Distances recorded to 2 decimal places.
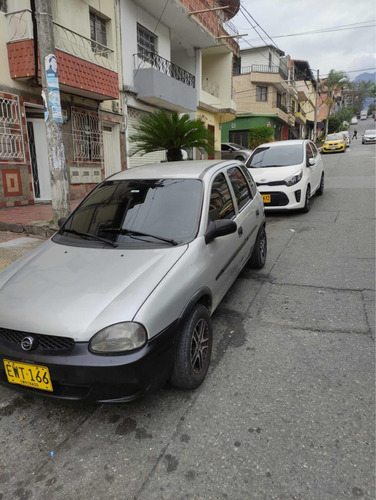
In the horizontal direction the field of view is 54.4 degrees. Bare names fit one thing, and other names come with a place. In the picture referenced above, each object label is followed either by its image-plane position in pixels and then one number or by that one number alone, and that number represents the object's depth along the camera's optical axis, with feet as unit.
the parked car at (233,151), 68.14
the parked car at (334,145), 93.61
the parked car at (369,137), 118.62
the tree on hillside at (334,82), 174.19
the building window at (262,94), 111.14
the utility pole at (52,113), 19.36
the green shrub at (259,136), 94.91
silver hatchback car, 7.13
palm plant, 26.61
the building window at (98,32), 37.38
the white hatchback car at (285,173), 27.96
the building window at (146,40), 44.58
